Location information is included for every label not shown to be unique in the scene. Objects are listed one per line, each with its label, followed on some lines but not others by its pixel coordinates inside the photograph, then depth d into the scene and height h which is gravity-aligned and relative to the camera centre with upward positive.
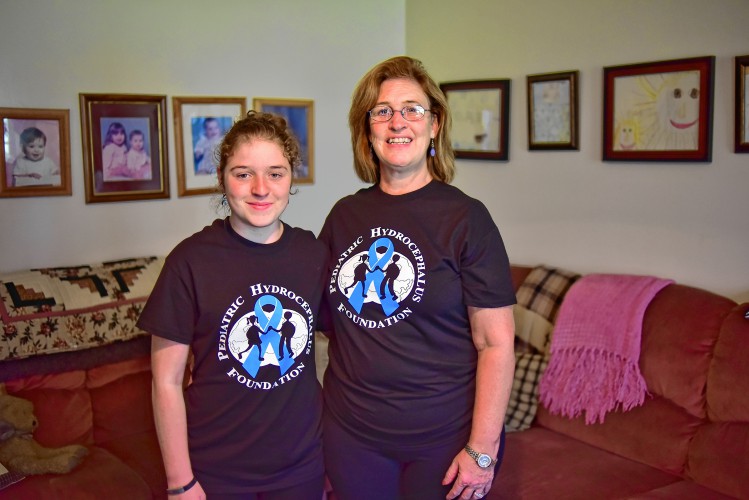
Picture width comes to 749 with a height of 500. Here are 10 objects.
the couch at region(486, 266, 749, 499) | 2.20 -0.81
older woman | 1.55 -0.32
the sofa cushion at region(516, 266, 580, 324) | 2.78 -0.42
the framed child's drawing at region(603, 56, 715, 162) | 2.51 +0.25
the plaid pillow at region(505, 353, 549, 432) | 2.66 -0.78
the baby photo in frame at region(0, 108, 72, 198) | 2.60 +0.13
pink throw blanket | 2.45 -0.58
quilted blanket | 2.41 -0.41
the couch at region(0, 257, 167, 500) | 2.36 -0.63
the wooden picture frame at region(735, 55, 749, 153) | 2.39 +0.25
